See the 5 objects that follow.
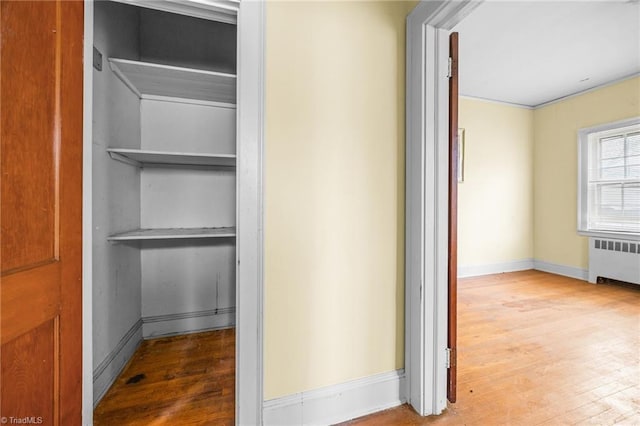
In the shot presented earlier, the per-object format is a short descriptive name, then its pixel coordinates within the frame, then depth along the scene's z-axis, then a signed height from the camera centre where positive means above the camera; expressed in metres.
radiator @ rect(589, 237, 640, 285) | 3.45 -0.60
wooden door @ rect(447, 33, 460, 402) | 1.45 +0.03
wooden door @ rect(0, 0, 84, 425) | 0.76 +0.00
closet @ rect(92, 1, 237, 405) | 1.67 +0.24
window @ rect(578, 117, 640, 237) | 3.60 +0.47
